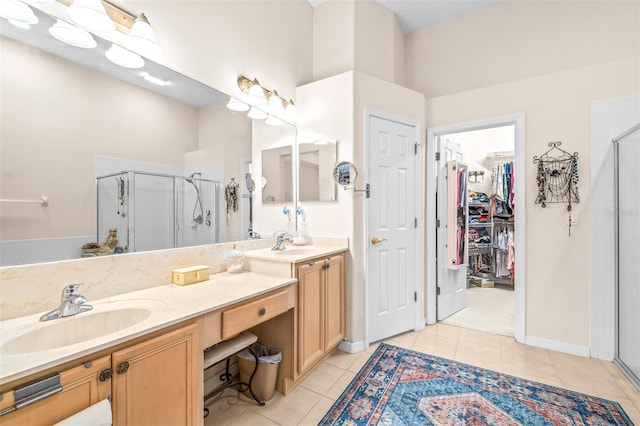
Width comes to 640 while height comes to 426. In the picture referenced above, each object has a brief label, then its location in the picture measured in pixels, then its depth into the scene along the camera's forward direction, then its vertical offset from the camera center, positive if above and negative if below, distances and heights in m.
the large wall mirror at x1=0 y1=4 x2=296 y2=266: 1.17 +0.31
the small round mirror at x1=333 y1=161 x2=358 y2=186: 2.46 +0.33
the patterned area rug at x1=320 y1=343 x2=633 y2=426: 1.66 -1.24
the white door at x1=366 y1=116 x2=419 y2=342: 2.59 -0.19
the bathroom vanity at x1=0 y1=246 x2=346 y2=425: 0.86 -0.52
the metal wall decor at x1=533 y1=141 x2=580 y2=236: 2.43 +0.29
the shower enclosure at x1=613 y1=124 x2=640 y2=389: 2.03 -0.29
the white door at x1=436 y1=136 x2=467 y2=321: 3.08 -0.47
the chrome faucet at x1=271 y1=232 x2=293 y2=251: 2.34 -0.27
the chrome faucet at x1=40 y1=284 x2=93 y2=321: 1.15 -0.39
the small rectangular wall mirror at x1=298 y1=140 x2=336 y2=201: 2.59 +0.38
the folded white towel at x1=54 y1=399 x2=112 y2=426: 0.85 -0.64
